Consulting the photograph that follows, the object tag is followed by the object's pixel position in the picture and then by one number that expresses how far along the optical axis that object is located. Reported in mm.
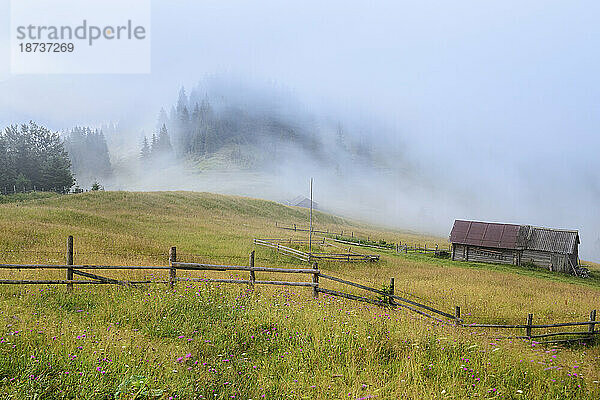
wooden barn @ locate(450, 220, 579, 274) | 43425
